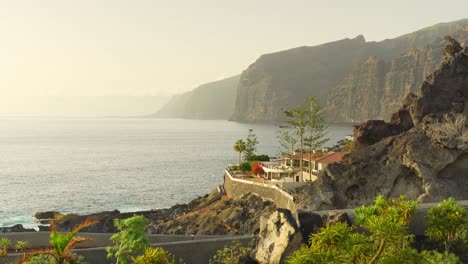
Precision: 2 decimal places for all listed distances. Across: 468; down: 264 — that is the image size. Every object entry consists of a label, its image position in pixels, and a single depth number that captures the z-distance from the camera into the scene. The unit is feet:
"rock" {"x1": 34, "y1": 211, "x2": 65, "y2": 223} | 224.68
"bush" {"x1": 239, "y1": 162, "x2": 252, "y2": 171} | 226.58
